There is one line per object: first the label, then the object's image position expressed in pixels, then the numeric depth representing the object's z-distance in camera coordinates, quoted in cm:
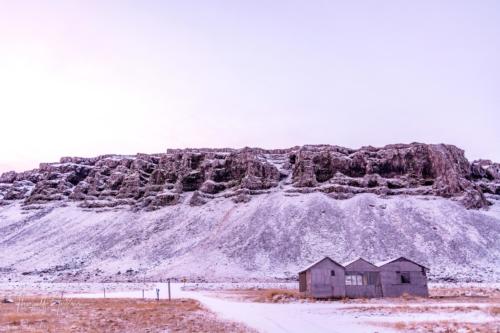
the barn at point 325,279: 4244
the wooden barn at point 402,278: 4319
